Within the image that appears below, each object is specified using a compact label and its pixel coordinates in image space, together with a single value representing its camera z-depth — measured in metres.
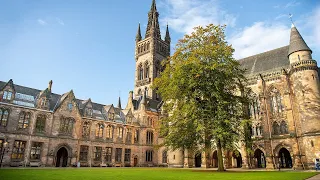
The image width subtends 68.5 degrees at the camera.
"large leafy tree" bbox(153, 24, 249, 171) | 24.52
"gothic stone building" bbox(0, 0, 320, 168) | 32.84
